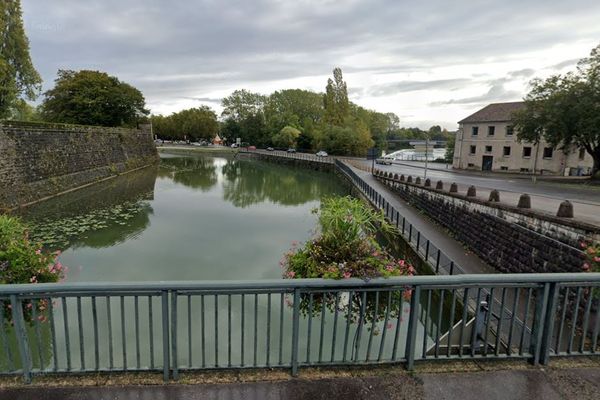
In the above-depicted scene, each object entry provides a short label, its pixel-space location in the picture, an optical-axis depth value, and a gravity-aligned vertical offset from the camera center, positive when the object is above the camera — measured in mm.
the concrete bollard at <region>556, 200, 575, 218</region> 8578 -1315
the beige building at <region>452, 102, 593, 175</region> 37625 +5
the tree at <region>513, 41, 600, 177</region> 25234 +3032
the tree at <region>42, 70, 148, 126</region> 43938 +4427
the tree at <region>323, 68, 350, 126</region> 63844 +7670
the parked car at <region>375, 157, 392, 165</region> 52609 -1964
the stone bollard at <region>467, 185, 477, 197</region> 13814 -1546
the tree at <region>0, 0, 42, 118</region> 29328 +6327
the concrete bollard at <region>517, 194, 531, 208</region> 10375 -1376
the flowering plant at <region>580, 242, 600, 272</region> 5234 -1471
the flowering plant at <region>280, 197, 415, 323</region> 3113 -989
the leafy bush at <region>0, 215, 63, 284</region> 3957 -1346
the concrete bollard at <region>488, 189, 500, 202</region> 12184 -1485
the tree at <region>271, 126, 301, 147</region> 68875 +1370
